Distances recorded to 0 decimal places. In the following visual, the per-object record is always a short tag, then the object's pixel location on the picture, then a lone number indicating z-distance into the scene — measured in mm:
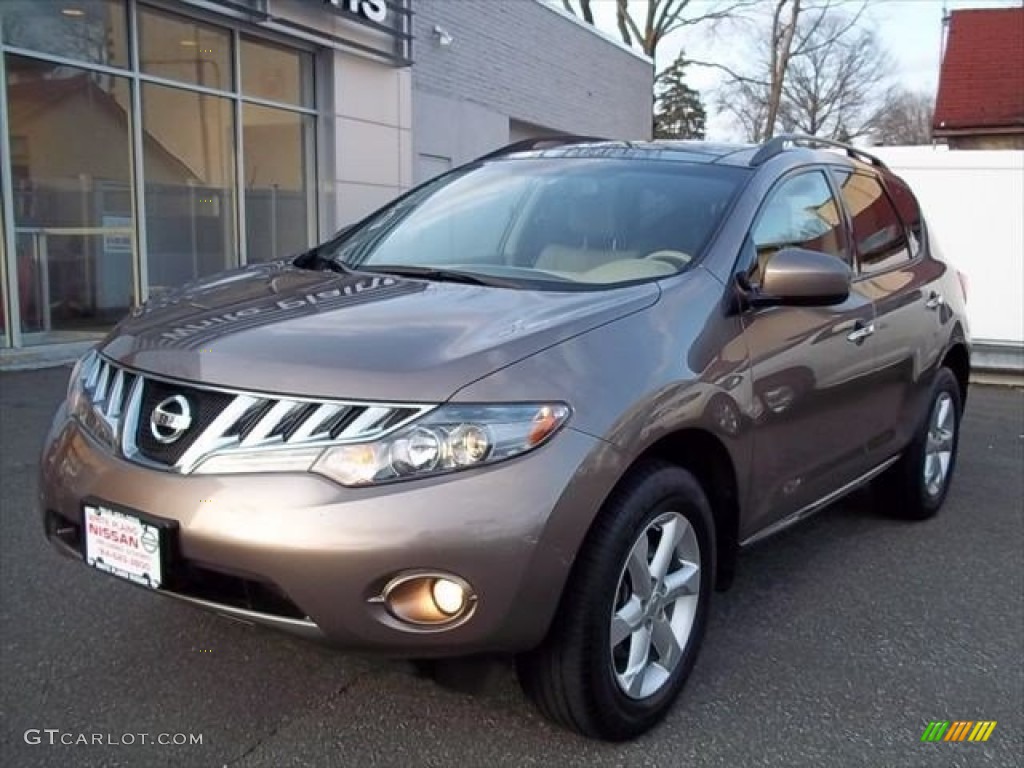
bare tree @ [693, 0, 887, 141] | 41406
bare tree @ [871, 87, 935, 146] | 58469
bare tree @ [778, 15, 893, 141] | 53438
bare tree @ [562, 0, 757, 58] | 35719
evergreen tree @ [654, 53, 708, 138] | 55188
